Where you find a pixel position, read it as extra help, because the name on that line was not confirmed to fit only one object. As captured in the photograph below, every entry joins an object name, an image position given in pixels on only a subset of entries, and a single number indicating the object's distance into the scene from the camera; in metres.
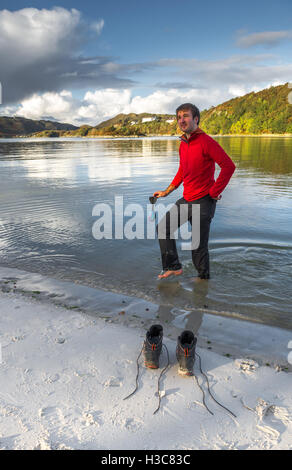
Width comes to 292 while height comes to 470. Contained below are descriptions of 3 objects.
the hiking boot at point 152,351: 3.01
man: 4.32
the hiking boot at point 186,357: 2.92
